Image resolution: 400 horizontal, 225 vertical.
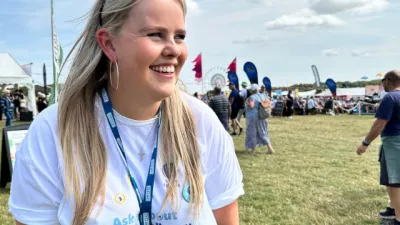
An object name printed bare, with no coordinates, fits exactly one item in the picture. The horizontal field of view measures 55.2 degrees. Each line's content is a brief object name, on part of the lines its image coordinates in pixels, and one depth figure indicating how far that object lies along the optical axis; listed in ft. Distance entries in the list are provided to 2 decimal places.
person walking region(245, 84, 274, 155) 31.17
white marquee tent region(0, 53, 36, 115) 59.93
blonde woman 4.16
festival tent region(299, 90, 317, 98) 157.32
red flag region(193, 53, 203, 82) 78.38
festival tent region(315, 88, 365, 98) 135.07
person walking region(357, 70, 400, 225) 14.57
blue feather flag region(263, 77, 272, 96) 91.91
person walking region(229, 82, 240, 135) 44.39
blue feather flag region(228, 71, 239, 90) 66.64
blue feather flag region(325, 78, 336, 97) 104.47
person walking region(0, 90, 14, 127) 54.63
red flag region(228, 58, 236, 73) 74.95
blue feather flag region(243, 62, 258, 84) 56.65
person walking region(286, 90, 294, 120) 76.89
